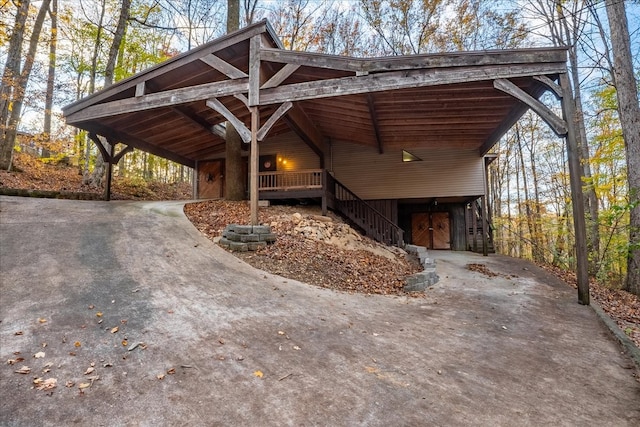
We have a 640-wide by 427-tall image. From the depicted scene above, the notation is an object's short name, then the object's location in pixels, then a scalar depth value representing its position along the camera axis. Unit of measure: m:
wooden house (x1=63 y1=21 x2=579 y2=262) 6.17
